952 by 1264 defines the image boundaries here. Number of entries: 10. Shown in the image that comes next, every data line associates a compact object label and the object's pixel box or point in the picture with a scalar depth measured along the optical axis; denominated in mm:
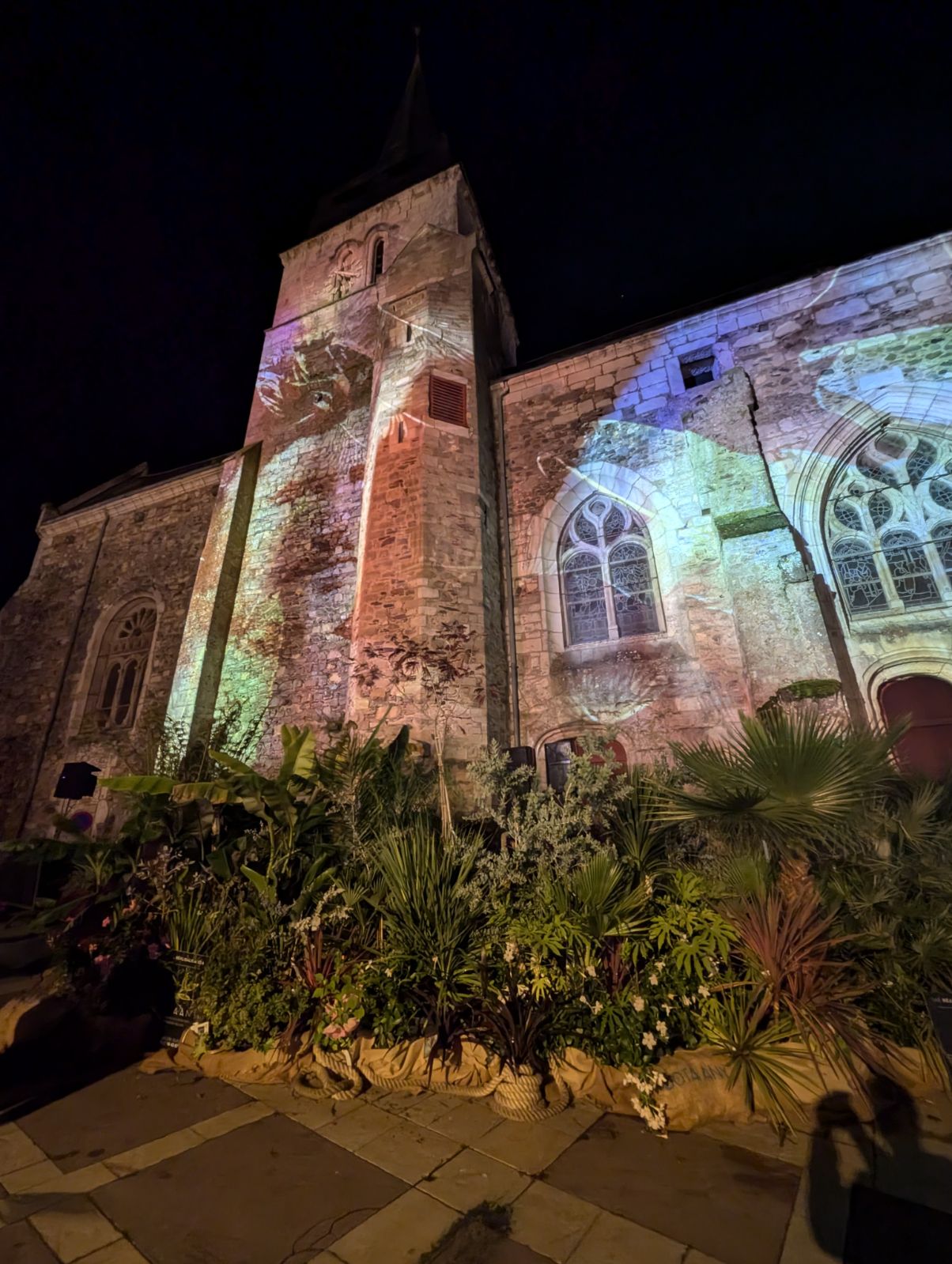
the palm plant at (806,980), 2990
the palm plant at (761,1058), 2926
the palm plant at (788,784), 3443
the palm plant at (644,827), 4152
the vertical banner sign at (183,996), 4117
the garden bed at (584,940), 3201
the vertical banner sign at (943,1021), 2646
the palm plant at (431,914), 3668
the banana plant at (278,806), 4527
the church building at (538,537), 7734
